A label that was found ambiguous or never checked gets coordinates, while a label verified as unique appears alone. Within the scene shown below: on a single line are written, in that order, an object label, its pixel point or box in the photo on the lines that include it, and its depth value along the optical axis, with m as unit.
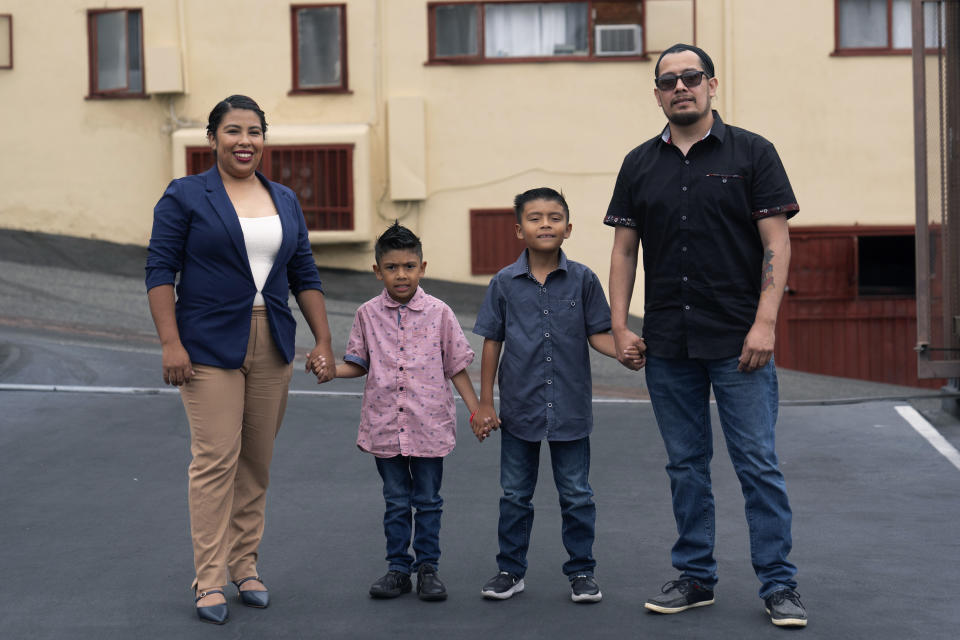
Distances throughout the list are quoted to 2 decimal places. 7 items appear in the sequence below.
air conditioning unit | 18.41
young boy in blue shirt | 4.99
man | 4.65
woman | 4.78
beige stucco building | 18.20
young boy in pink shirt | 5.04
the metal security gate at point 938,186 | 9.55
